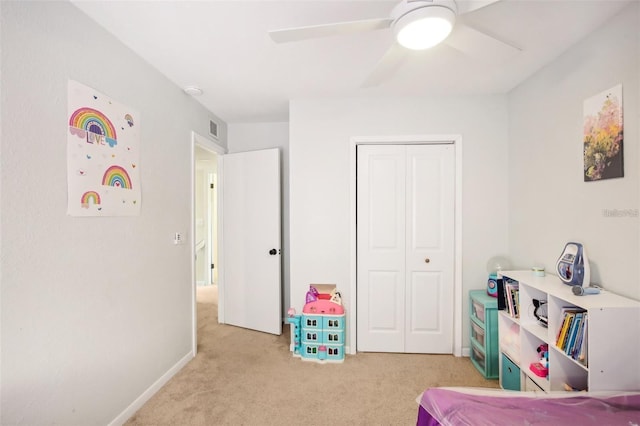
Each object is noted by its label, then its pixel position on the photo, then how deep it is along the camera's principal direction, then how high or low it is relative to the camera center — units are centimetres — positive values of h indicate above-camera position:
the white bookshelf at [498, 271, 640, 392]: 139 -72
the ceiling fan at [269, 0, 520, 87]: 112 +80
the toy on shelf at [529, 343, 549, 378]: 176 -99
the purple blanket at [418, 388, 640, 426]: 109 -81
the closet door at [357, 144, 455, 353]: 266 -34
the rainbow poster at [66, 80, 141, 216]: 149 +33
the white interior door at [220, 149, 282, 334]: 314 -33
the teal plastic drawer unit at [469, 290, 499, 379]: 225 -103
